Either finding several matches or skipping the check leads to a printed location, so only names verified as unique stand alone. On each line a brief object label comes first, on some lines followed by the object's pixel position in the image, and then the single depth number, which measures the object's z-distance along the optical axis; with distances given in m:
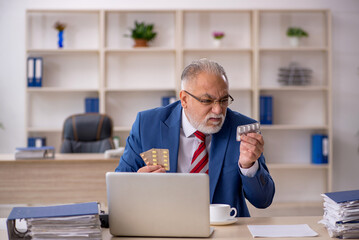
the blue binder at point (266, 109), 5.37
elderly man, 1.98
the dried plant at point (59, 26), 5.27
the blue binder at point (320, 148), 5.40
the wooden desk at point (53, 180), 3.57
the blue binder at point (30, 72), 5.23
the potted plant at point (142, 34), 5.29
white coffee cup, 1.70
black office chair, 4.25
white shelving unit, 5.47
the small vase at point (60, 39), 5.30
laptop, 1.49
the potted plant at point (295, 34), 5.39
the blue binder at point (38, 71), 5.23
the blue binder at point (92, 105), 5.33
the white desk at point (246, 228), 1.54
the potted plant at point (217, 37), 5.36
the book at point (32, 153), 3.65
